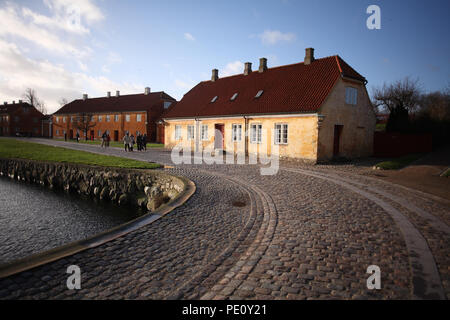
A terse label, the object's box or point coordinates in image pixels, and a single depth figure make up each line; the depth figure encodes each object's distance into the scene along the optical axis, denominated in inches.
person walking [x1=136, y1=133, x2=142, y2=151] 1023.0
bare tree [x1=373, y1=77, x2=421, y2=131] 1582.2
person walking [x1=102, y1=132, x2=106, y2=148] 1121.0
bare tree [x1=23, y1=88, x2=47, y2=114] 3038.9
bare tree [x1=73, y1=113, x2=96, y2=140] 1894.7
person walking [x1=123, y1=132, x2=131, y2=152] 991.6
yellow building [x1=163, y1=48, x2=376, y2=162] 687.1
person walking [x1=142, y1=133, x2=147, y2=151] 1060.5
